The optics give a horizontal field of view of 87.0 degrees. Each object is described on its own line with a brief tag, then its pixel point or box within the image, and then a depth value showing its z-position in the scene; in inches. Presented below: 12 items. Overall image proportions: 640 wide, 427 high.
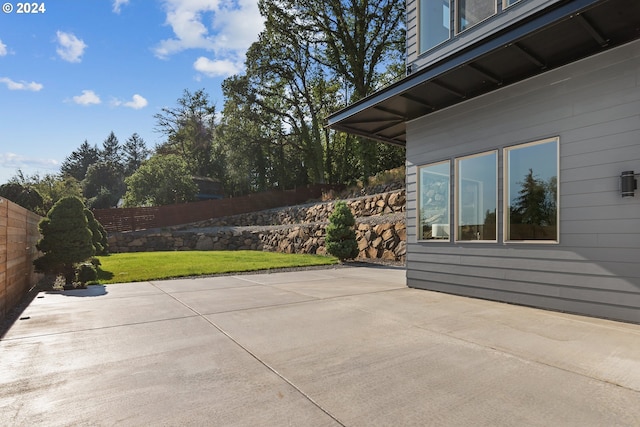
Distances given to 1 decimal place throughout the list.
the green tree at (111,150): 2434.8
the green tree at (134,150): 2277.7
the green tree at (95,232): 389.4
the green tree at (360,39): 784.3
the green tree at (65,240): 268.8
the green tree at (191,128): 1336.1
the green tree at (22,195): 500.7
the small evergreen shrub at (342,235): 427.5
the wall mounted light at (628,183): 149.2
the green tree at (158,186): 926.4
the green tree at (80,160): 2303.2
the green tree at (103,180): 1813.5
